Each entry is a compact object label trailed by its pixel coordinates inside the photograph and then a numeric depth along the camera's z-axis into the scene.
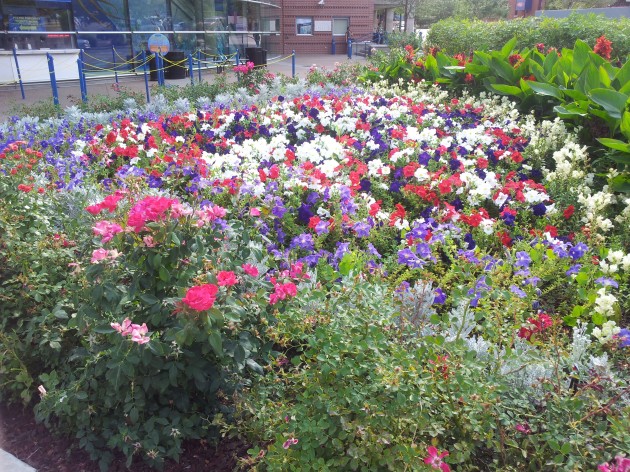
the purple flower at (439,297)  2.46
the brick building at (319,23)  30.98
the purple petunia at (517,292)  2.45
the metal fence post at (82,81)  9.52
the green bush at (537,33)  9.57
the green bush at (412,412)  1.68
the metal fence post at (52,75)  8.95
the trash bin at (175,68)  15.23
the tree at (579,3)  40.31
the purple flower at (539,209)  3.50
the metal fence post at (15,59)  12.54
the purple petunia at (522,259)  2.75
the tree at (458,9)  52.12
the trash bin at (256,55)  17.68
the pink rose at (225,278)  1.83
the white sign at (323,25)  31.39
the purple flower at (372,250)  2.98
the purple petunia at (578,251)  2.86
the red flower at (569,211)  3.52
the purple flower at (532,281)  2.59
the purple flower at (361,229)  3.20
